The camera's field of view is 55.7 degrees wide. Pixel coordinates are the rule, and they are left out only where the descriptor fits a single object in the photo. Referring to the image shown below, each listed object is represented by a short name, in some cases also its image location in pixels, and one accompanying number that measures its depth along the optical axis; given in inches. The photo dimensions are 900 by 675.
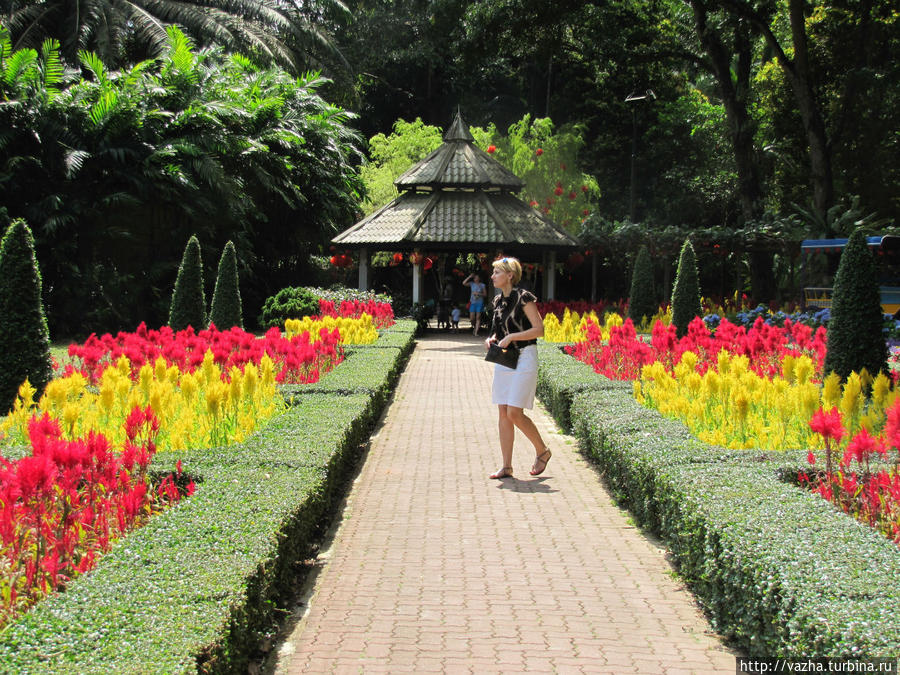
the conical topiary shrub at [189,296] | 553.6
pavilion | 933.8
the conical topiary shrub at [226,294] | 603.8
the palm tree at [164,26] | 1029.2
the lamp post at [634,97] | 944.9
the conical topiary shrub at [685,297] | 620.4
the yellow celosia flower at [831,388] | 248.7
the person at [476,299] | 920.9
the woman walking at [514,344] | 281.7
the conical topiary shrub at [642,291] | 784.3
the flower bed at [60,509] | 139.1
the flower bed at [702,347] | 383.2
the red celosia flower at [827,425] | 185.2
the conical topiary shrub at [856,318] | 346.3
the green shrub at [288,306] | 796.0
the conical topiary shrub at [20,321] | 333.4
